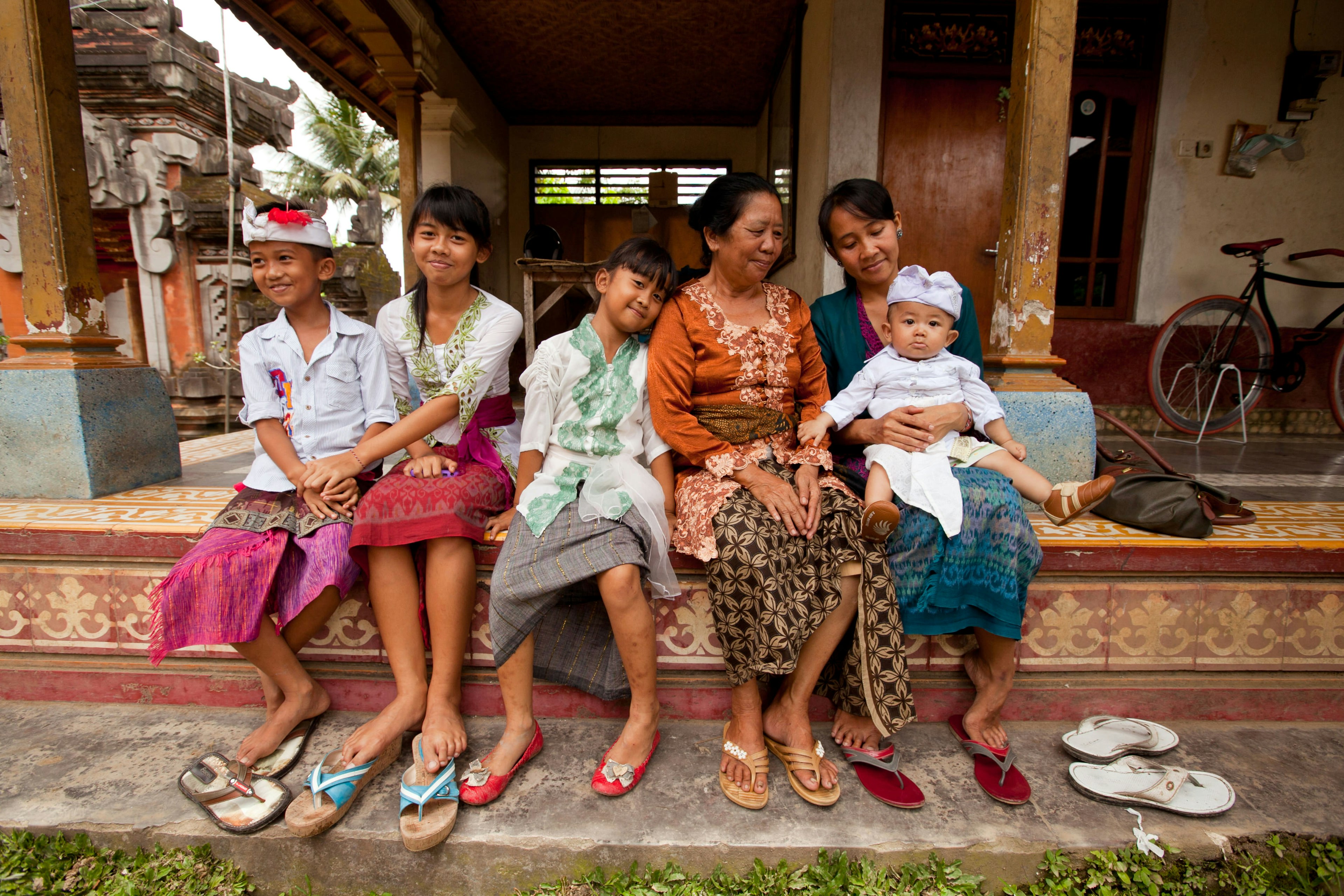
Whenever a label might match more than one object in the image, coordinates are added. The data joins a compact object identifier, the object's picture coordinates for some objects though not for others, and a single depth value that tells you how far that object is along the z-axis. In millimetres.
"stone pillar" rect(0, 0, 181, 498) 2352
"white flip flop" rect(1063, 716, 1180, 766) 1804
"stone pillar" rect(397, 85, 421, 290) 5523
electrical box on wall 4488
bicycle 4301
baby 1805
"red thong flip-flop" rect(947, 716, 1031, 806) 1642
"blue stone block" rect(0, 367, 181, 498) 2406
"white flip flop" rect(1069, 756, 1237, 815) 1613
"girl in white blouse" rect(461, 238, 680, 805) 1695
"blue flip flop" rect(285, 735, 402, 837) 1488
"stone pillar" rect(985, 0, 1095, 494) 2320
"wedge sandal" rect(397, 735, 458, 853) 1466
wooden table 5559
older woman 1664
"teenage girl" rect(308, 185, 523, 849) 1759
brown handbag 2031
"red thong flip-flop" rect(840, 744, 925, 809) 1625
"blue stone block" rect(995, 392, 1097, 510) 2379
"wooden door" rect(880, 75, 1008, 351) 4441
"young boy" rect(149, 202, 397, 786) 1703
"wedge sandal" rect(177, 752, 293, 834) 1542
